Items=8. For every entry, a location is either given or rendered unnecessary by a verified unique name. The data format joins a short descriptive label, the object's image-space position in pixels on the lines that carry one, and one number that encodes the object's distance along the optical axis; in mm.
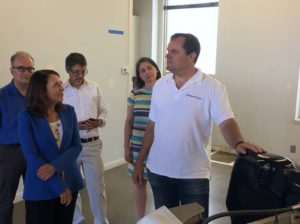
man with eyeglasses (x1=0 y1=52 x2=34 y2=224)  2135
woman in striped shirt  2355
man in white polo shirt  1606
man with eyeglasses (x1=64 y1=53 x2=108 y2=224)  2408
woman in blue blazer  1688
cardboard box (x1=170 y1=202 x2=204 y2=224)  871
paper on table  816
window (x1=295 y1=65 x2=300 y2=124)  4262
